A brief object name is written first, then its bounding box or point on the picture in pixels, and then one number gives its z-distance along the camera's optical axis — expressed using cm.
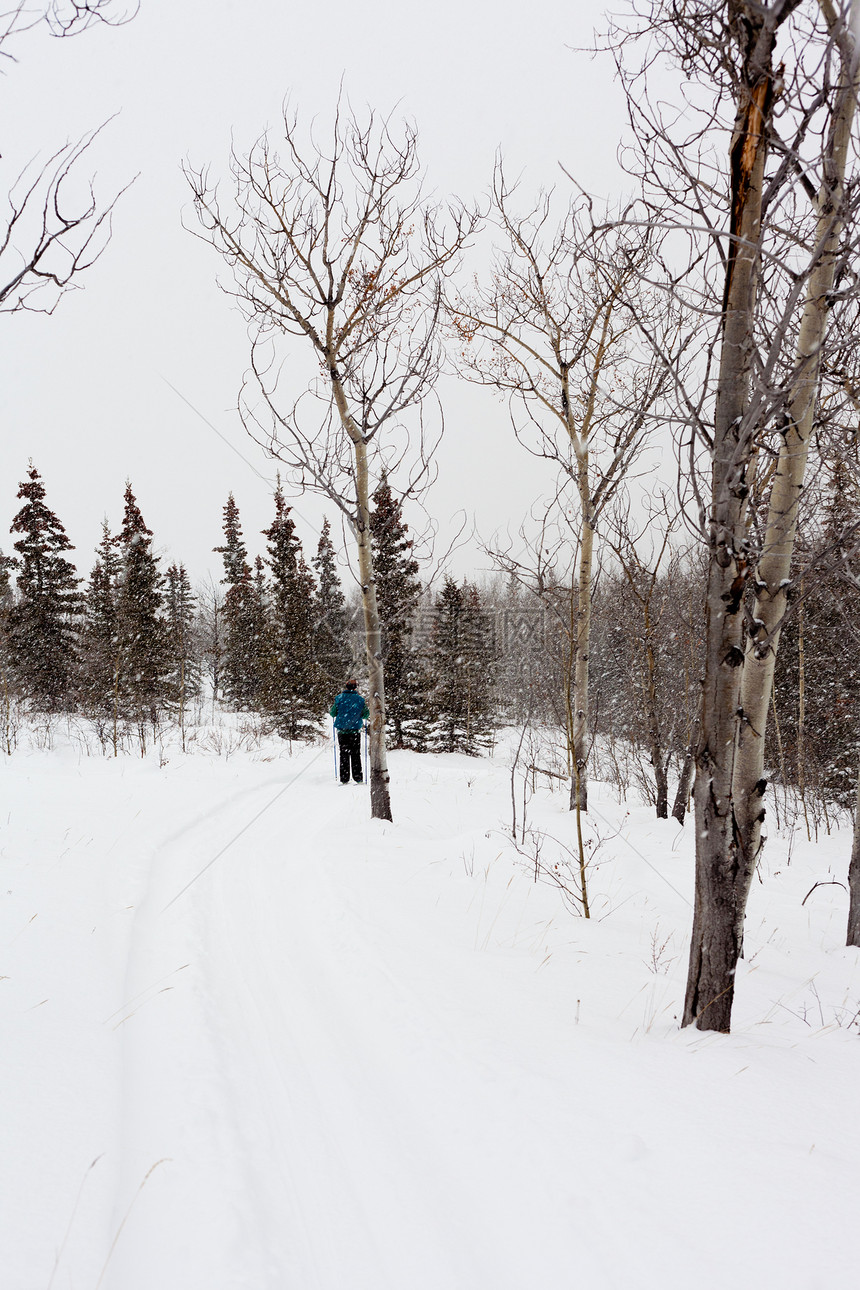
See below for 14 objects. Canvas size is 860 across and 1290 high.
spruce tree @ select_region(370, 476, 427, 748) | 2162
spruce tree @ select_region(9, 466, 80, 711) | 2573
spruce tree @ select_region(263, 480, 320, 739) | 2631
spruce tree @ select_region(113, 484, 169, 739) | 2550
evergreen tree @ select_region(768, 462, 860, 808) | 1884
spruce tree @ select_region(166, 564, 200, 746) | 2961
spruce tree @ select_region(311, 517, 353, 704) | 3001
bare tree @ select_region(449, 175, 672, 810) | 963
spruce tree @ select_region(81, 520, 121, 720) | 2489
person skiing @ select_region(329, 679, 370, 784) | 1183
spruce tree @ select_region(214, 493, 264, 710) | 3438
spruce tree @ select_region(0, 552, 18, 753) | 1434
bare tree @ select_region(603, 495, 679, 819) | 956
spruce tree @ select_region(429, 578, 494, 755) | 2616
